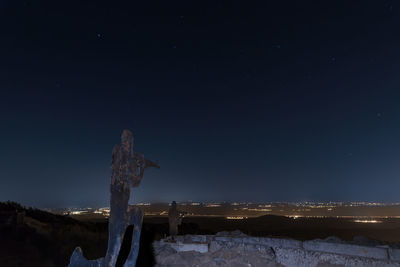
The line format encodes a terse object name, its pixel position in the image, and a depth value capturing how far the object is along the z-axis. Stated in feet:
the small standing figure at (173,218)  38.65
